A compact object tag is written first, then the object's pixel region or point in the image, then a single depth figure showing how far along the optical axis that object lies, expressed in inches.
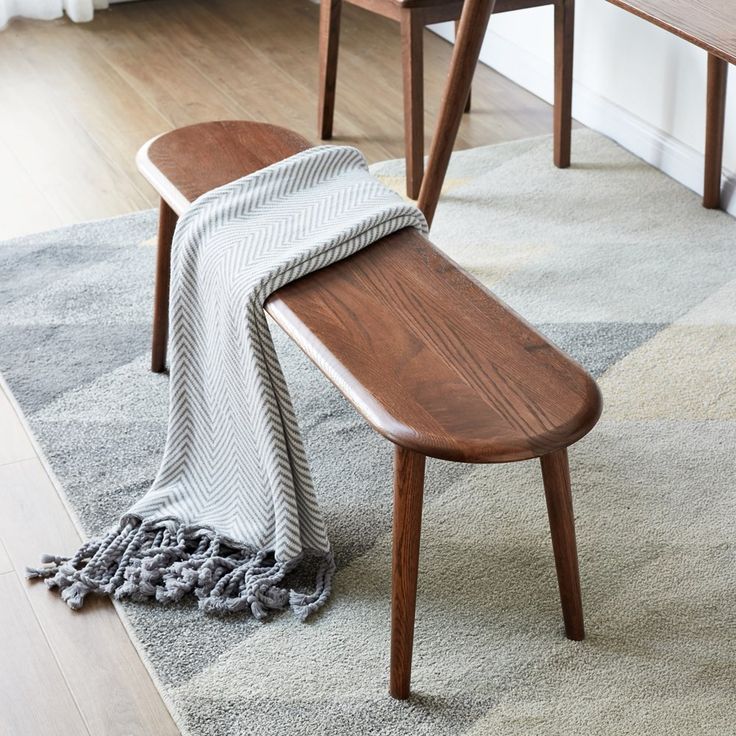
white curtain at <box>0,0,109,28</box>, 259.6
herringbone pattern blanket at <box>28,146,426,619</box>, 149.1
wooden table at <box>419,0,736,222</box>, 148.1
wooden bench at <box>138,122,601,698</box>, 135.7
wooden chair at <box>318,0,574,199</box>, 193.4
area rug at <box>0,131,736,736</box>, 144.7
